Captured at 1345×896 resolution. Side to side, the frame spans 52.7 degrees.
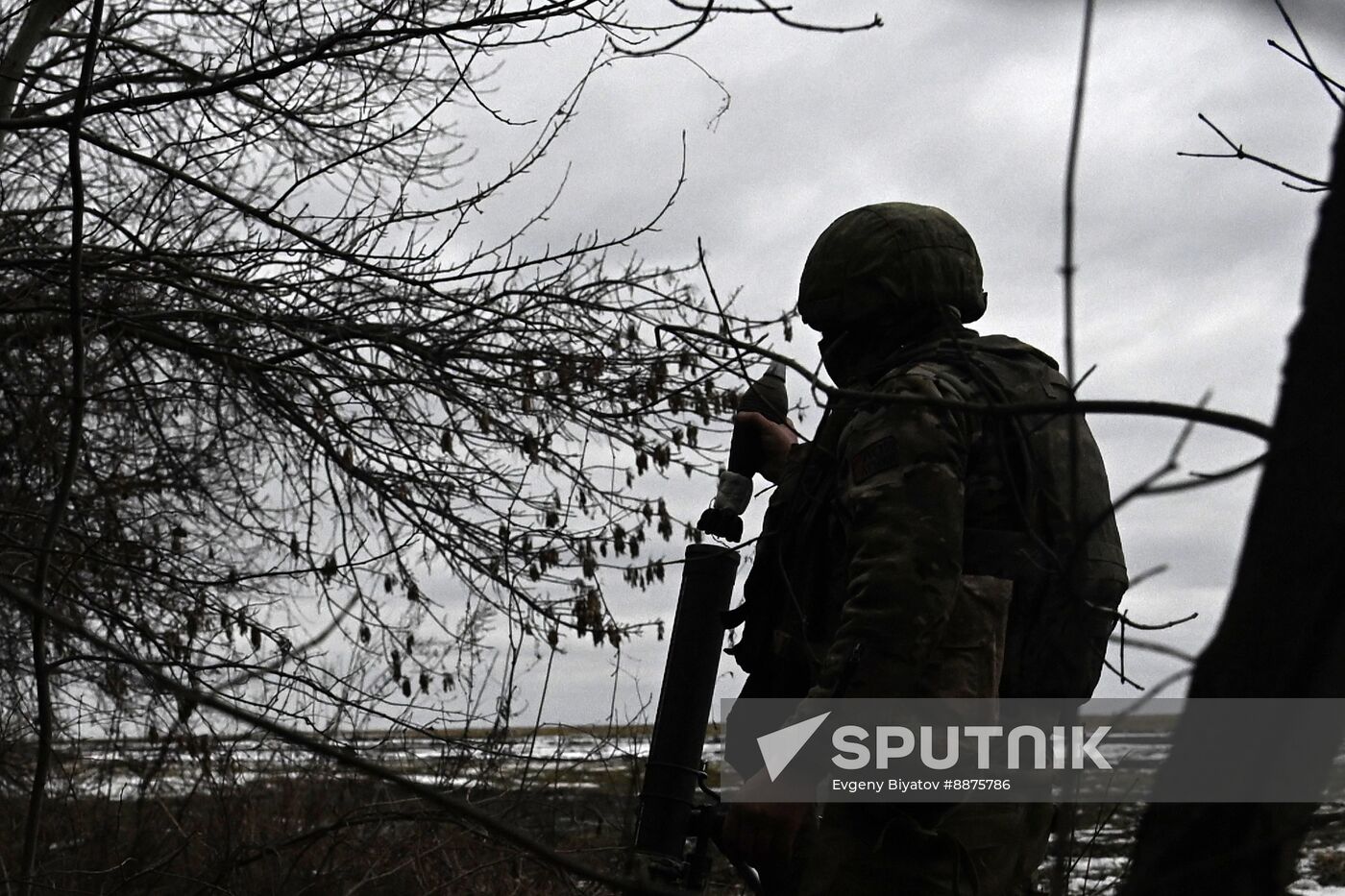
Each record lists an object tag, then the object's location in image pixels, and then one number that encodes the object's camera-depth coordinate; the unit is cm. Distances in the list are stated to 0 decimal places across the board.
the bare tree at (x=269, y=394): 503
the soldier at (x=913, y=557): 240
